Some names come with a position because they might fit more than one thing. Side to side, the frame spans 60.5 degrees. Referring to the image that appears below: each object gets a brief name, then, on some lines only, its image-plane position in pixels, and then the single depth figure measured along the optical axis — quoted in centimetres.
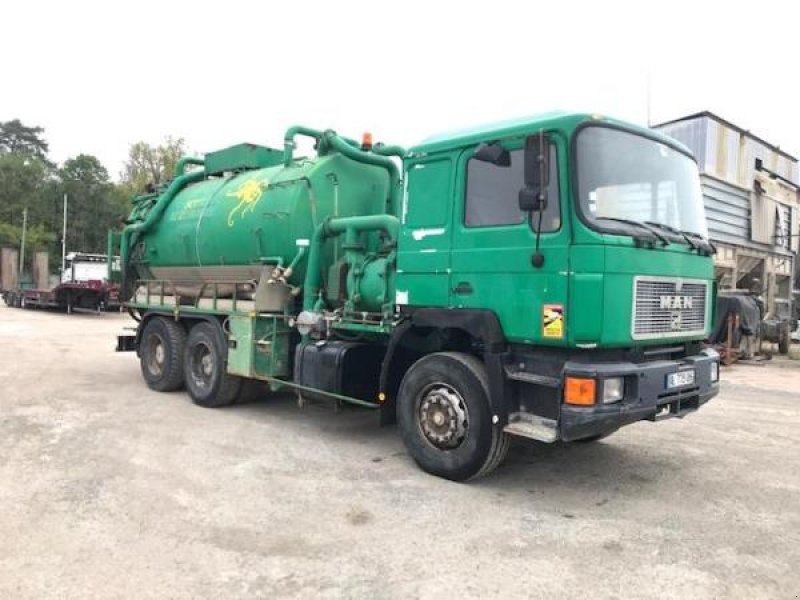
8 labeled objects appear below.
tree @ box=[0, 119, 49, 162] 7588
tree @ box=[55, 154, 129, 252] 4700
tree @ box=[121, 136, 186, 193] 5122
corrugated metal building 1664
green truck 476
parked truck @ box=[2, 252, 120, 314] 2645
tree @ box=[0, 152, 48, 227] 4878
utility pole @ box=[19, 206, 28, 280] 3822
